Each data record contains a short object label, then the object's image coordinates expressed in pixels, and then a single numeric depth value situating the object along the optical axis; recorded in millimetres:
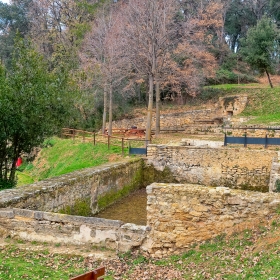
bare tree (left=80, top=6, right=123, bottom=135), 22109
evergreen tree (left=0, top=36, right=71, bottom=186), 10695
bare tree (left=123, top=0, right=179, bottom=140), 18828
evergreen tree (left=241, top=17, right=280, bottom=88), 31125
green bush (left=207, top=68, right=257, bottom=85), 37969
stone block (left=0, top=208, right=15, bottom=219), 7672
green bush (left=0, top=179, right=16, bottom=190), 11462
